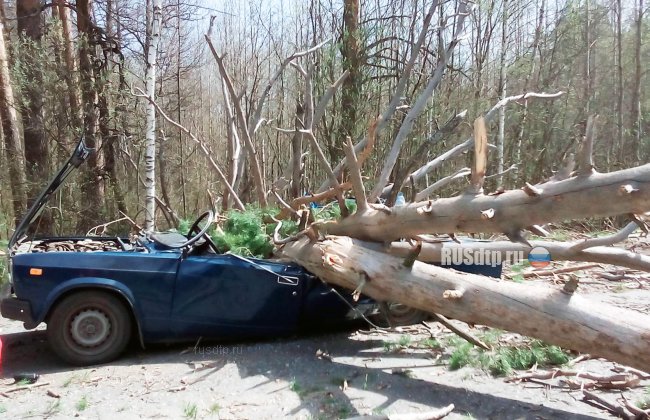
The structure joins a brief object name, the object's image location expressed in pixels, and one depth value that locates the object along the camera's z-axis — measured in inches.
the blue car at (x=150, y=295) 206.7
